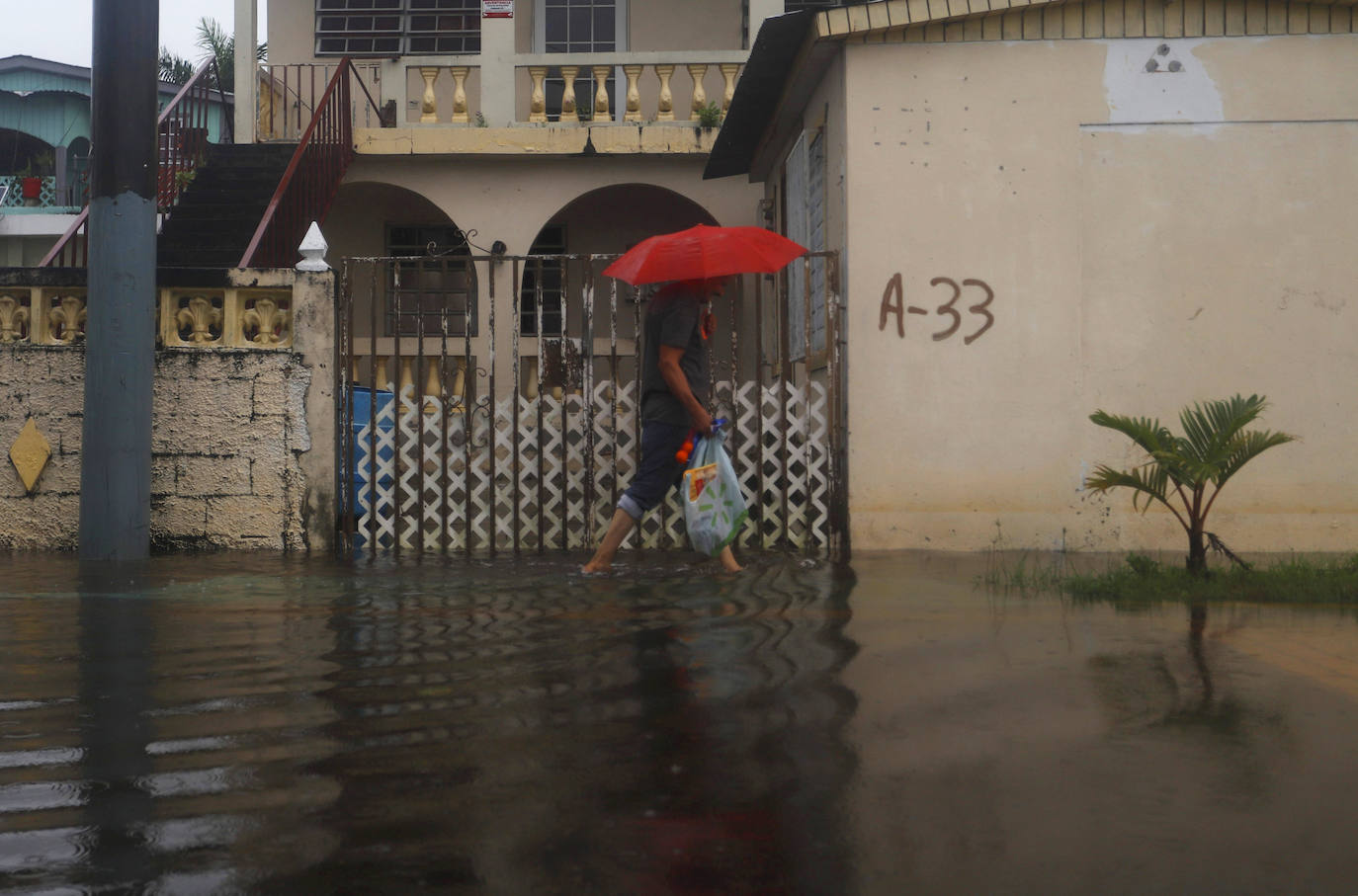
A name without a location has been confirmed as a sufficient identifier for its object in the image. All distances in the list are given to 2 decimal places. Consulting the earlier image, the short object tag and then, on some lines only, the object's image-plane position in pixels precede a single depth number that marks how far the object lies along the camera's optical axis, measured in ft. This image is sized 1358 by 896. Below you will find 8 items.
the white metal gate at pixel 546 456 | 28.50
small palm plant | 22.09
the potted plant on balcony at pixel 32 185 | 85.76
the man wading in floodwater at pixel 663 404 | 23.97
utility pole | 27.22
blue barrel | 29.14
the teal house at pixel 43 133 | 88.02
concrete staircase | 40.75
